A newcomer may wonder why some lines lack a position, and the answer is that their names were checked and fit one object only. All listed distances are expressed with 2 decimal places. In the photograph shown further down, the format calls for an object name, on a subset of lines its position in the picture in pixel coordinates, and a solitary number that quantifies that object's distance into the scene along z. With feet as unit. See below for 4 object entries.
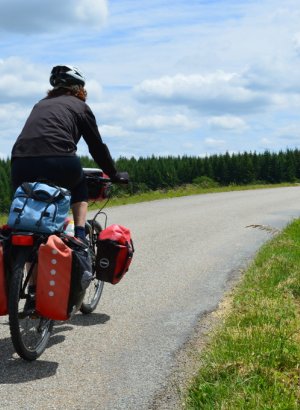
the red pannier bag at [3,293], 13.33
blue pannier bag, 13.62
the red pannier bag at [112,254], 16.75
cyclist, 14.51
